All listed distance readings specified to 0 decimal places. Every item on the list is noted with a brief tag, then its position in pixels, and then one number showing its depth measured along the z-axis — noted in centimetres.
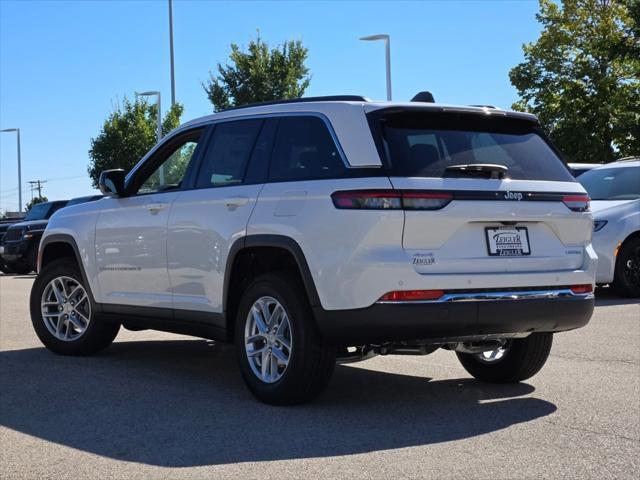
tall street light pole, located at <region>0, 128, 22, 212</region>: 6341
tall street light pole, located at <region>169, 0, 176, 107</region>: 4165
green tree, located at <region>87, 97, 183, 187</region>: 5125
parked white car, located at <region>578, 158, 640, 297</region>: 1270
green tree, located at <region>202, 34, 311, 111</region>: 4331
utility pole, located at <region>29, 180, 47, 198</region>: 13775
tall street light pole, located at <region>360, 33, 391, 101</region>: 2780
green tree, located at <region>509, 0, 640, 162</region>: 3794
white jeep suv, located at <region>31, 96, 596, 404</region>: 554
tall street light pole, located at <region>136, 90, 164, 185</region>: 3805
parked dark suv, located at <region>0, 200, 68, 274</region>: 2364
